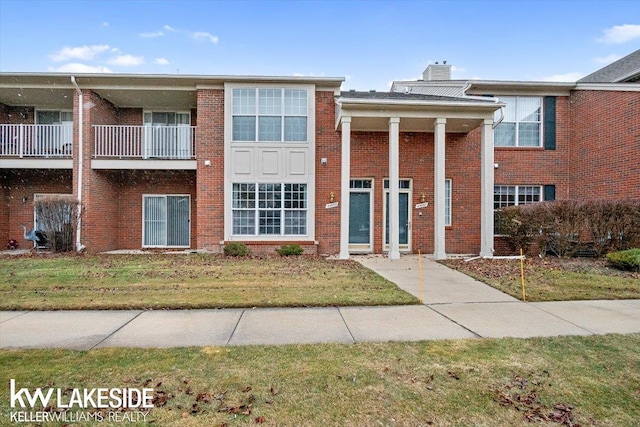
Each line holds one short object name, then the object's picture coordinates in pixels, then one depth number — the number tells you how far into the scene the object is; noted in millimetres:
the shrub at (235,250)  11922
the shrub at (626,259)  8747
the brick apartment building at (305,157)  12242
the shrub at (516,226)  11359
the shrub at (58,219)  12156
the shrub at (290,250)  12148
